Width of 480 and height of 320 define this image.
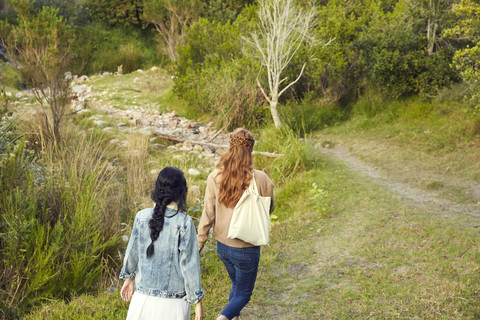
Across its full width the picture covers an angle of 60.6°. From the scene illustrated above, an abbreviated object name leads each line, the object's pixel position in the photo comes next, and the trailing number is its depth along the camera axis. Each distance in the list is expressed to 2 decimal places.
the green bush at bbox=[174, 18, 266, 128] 11.69
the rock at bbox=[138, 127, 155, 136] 9.96
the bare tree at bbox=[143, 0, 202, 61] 19.70
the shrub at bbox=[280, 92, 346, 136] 11.57
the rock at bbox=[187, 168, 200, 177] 7.84
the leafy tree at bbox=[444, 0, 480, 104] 6.79
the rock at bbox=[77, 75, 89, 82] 18.69
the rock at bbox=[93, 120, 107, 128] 10.32
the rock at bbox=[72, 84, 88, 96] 16.11
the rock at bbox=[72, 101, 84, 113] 12.69
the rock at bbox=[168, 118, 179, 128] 12.32
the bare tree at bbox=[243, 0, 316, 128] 10.41
